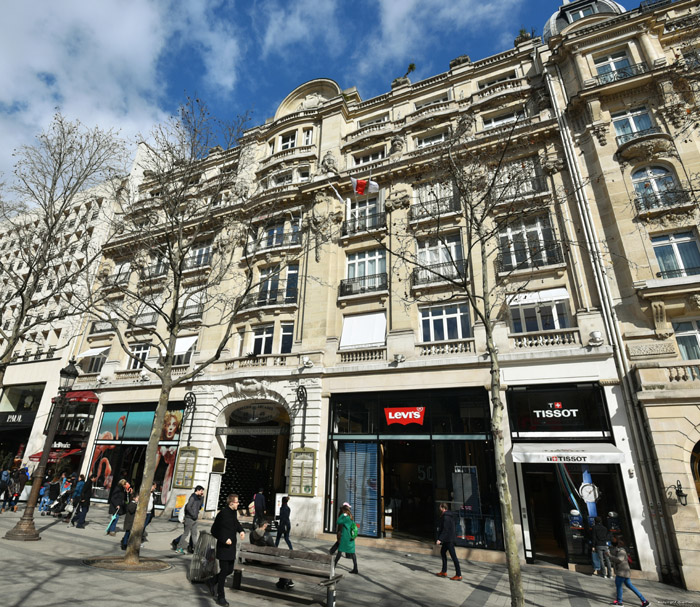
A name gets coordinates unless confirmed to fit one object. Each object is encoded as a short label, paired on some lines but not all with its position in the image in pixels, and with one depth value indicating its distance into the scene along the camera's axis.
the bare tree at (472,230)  16.52
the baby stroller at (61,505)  16.34
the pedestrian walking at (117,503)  12.99
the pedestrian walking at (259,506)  12.71
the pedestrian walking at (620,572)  8.48
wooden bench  7.25
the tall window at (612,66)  18.09
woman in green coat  9.79
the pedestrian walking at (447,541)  10.27
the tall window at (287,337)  19.84
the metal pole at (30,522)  10.71
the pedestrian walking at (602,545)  11.42
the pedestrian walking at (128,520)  11.05
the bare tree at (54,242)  15.34
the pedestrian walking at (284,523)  11.80
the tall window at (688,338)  13.11
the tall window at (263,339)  20.35
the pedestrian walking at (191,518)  10.76
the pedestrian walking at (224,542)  7.02
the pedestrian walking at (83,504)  13.73
